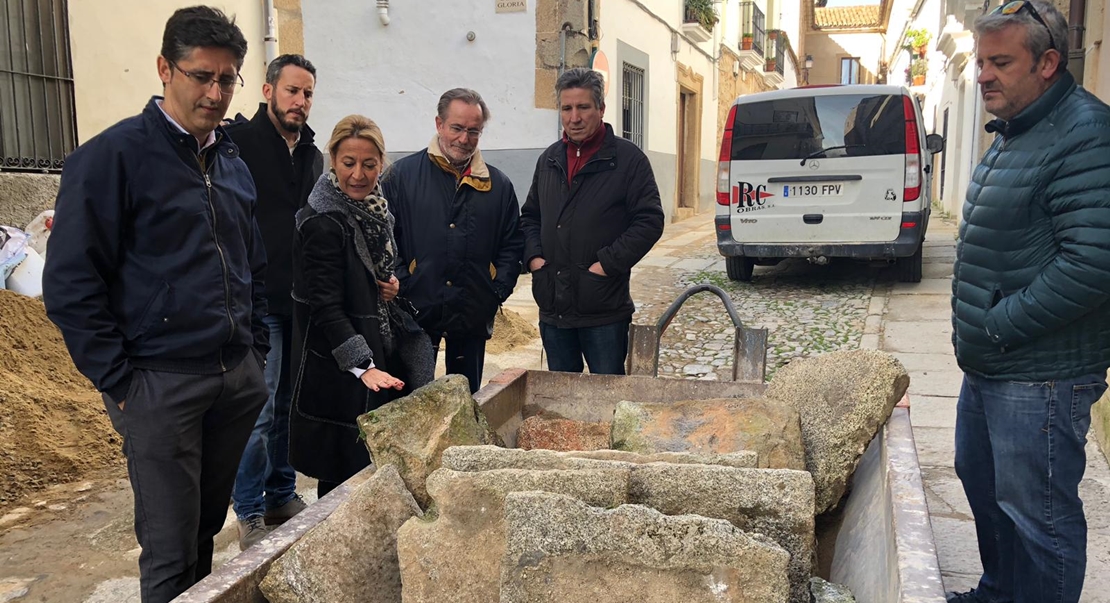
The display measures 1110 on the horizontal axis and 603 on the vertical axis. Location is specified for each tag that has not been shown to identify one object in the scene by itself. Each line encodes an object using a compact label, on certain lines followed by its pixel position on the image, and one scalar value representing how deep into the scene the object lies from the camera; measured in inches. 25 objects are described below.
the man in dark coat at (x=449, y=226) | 130.0
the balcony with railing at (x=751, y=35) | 857.5
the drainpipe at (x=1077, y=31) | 200.1
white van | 299.7
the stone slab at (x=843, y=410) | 90.9
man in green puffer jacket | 82.3
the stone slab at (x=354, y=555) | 67.3
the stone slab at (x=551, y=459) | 77.7
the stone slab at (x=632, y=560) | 62.2
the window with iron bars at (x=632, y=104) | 520.7
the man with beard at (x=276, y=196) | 128.6
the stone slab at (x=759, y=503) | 71.4
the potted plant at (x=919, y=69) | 888.3
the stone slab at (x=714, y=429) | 91.1
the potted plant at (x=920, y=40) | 852.6
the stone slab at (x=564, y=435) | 105.9
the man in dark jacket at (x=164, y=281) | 79.6
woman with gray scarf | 108.9
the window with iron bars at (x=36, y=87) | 225.9
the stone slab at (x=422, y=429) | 87.7
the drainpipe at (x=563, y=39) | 397.1
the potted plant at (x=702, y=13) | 630.5
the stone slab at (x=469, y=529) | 68.8
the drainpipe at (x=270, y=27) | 315.3
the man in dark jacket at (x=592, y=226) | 137.2
